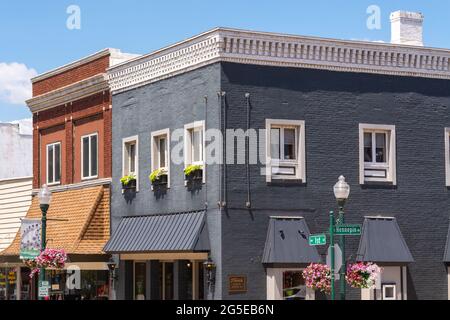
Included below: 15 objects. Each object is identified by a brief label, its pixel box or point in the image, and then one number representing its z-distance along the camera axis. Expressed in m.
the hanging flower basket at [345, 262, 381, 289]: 29.66
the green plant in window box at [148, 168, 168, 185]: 35.50
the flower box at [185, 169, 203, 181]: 33.28
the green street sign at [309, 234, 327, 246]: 28.16
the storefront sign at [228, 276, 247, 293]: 31.67
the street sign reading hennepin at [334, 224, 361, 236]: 27.52
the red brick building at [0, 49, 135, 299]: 39.22
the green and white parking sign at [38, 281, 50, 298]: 31.19
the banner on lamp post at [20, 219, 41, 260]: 38.25
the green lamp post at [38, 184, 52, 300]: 31.62
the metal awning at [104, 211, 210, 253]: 32.41
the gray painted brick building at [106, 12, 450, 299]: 32.25
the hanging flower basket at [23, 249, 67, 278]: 32.44
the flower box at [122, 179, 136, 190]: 37.55
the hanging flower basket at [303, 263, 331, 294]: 30.44
